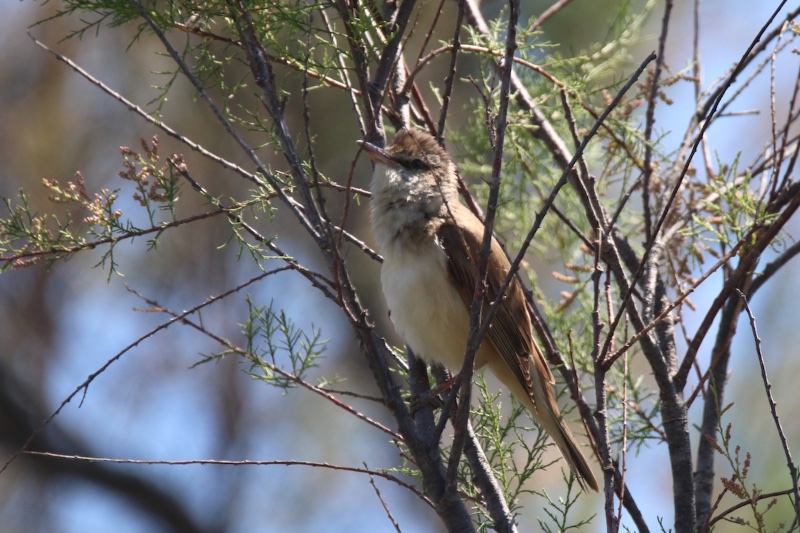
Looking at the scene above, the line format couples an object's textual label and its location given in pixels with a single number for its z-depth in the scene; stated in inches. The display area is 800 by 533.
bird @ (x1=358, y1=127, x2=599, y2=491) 263.3
